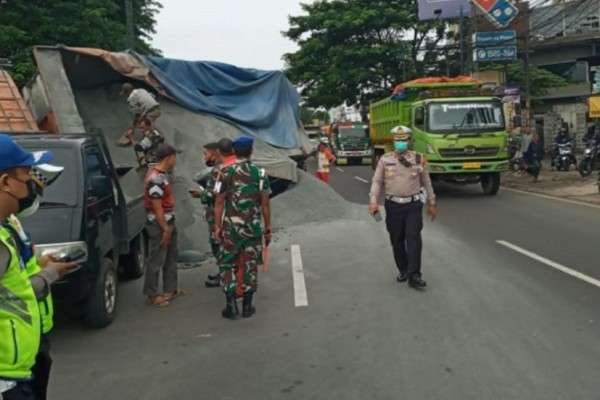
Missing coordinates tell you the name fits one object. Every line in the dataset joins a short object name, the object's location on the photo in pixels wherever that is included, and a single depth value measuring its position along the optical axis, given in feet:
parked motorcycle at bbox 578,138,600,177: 64.28
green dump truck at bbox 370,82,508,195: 52.85
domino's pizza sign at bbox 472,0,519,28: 84.64
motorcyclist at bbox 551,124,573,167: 75.93
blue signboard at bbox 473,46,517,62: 82.69
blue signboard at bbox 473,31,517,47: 82.28
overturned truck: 33.24
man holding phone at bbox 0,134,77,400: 7.76
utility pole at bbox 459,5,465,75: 96.22
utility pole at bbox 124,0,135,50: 54.64
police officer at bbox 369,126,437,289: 23.39
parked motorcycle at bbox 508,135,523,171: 75.15
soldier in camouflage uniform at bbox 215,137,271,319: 20.26
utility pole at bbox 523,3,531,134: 80.21
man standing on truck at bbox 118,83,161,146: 35.09
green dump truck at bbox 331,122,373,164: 120.67
